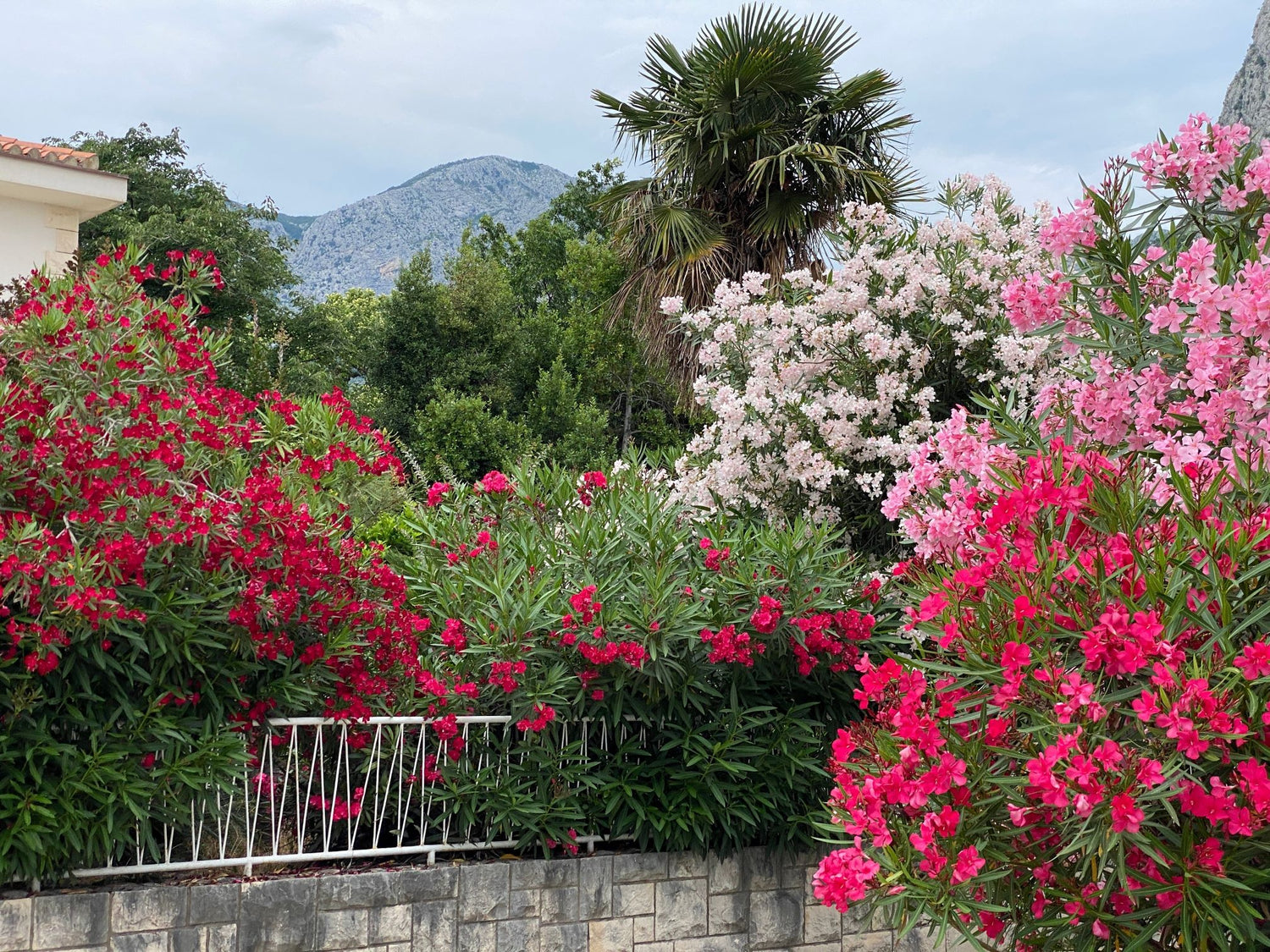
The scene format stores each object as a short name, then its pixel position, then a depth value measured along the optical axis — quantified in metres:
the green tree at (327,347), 21.11
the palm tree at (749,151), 12.84
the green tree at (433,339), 20.45
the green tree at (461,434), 19.39
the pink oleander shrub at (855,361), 6.62
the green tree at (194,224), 21.94
